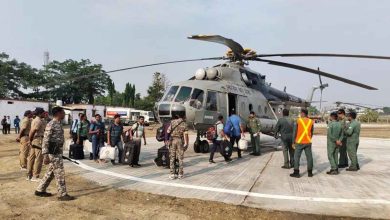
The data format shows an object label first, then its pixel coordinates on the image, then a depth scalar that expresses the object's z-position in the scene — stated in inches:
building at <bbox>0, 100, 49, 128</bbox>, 1466.5
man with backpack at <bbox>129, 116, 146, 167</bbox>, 418.4
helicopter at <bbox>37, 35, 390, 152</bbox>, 504.1
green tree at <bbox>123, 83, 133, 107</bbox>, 3073.1
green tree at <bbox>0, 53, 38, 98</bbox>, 2442.2
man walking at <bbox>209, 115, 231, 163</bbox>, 454.3
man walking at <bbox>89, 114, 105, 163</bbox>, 462.3
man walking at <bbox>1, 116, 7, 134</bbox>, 1195.3
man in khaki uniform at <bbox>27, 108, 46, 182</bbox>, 338.7
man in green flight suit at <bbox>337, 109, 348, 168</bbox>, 446.4
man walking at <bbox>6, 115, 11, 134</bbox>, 1242.6
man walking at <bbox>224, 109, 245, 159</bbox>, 480.1
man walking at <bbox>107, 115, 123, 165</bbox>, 434.6
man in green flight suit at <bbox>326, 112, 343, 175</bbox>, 390.0
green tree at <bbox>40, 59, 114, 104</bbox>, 2810.0
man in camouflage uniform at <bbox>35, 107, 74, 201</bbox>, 264.7
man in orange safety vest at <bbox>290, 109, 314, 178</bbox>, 365.4
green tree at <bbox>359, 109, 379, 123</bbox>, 3815.7
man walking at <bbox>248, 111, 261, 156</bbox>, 541.6
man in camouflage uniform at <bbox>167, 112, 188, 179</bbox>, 346.6
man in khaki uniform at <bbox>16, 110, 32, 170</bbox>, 391.5
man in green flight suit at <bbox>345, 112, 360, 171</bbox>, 411.5
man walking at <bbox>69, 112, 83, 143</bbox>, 500.7
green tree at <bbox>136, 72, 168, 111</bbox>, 2667.3
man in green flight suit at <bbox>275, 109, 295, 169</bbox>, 421.1
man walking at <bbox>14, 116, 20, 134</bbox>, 1235.9
